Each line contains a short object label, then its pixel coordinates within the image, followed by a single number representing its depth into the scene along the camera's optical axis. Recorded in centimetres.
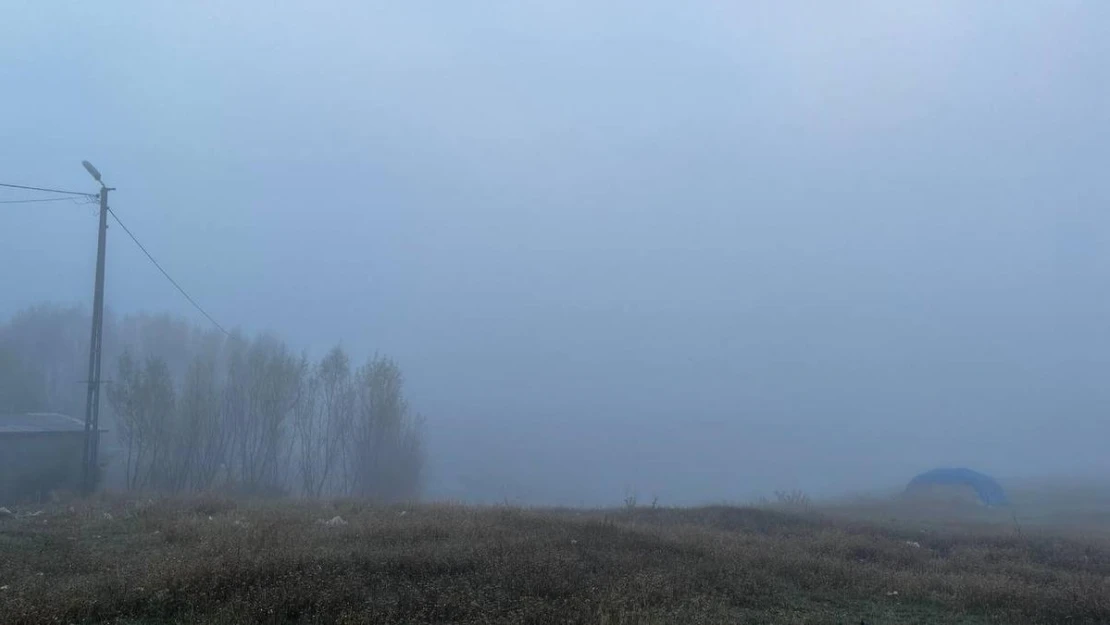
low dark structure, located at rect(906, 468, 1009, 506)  4690
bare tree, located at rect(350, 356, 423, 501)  4503
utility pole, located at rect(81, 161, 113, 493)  2447
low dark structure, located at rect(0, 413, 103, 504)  2886
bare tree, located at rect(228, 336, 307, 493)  4294
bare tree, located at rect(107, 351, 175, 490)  3856
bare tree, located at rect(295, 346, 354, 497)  4453
